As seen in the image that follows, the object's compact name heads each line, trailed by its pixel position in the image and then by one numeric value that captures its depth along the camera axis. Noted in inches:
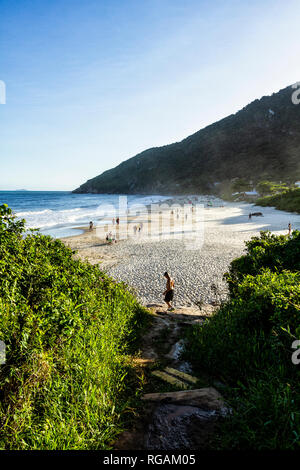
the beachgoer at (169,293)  385.1
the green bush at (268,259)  255.8
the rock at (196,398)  118.1
